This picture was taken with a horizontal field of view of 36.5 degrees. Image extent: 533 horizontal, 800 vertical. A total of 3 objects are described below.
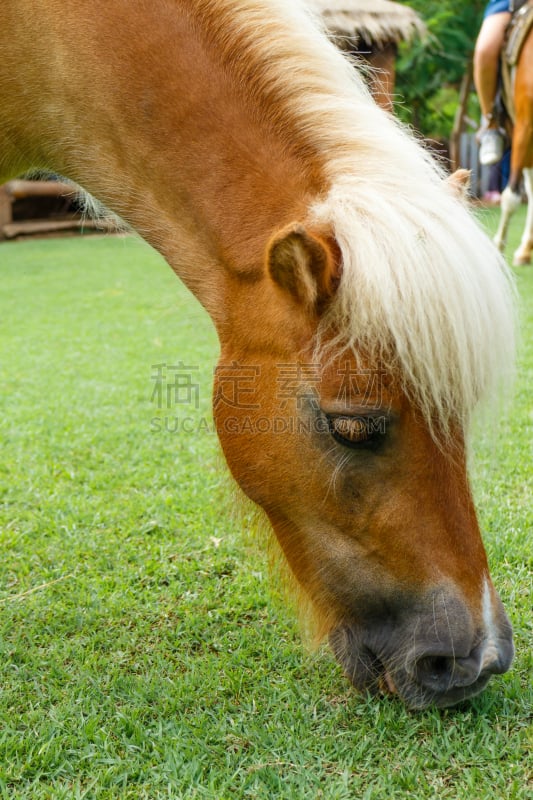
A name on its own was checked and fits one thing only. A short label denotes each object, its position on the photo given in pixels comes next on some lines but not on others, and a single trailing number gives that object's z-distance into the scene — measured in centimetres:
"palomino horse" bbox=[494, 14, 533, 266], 722
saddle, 720
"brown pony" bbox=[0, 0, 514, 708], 173
